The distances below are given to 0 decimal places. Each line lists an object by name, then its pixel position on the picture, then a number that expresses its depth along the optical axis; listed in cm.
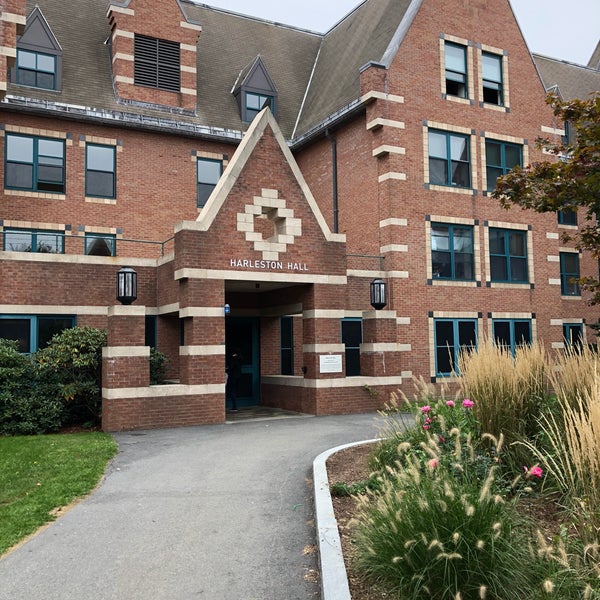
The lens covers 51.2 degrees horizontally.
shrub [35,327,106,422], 1435
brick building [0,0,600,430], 1623
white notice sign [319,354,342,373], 1642
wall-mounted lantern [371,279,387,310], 1766
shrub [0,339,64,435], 1352
